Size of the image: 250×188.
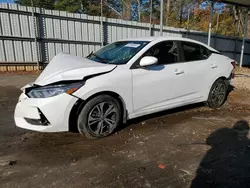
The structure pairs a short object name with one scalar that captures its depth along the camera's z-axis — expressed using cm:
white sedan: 289
